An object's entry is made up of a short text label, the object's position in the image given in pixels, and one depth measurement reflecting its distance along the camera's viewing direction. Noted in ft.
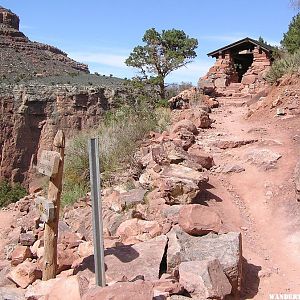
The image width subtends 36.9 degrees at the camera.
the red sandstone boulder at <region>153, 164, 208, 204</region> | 20.97
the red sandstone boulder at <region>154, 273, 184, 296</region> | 13.75
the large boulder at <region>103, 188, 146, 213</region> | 21.98
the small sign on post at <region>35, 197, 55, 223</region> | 14.79
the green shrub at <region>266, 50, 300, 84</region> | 43.96
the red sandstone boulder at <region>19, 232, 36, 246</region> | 20.26
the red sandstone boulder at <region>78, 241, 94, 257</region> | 16.35
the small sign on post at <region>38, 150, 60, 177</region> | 14.78
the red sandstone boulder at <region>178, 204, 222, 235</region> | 17.25
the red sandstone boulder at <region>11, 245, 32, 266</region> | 17.83
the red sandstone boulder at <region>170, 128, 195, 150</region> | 29.12
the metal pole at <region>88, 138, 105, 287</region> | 12.49
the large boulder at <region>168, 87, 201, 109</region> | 51.53
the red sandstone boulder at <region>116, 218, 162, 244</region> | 17.71
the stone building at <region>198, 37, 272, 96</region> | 61.16
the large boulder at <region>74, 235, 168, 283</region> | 14.65
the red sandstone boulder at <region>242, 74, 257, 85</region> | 62.26
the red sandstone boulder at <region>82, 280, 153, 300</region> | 11.74
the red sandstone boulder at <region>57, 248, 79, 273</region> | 15.94
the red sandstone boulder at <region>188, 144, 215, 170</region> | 26.29
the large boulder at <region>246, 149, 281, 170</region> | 25.85
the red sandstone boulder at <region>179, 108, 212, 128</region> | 36.65
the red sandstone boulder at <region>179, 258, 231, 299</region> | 13.70
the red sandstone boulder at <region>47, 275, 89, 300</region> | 13.05
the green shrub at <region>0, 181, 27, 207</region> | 72.94
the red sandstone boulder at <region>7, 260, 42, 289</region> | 15.57
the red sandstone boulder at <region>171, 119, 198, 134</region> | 33.00
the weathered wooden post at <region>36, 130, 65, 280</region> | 14.85
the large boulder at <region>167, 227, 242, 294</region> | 15.01
